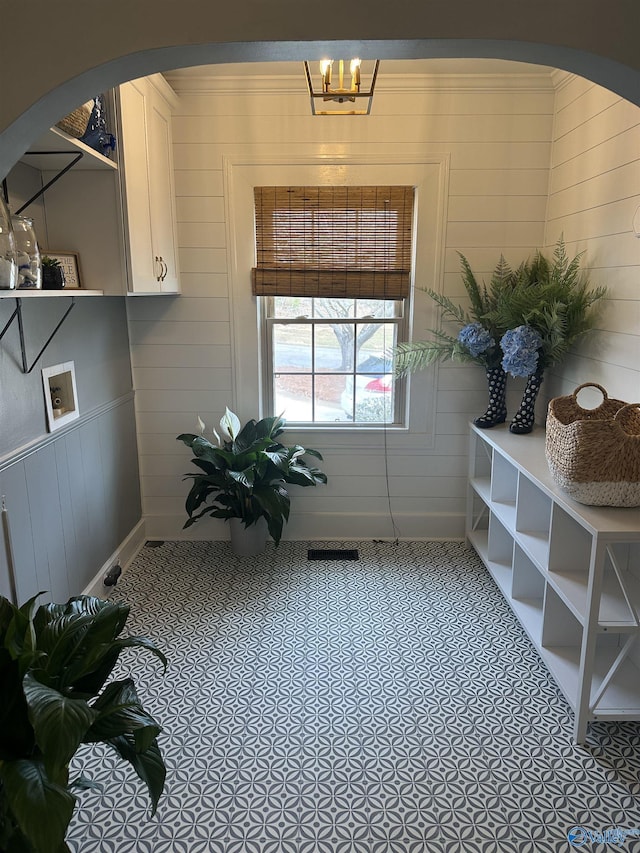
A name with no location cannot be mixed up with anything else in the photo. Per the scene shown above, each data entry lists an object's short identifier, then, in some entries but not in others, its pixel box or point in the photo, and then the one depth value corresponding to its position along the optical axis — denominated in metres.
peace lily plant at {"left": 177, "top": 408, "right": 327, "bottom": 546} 3.11
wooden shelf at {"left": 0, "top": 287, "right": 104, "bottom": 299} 1.65
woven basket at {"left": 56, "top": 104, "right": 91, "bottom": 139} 1.93
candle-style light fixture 2.11
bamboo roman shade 3.20
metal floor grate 3.41
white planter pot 3.32
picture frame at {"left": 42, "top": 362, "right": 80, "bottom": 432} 2.39
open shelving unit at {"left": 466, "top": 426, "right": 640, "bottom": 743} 1.92
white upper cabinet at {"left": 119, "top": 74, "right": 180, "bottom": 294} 2.47
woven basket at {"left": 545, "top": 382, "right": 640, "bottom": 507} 1.91
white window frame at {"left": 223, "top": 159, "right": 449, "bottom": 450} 3.16
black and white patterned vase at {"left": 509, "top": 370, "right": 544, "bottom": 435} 2.95
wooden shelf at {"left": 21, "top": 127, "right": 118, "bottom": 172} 1.95
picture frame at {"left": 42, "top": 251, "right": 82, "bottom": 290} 2.37
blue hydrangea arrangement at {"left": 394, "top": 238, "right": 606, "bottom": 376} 2.69
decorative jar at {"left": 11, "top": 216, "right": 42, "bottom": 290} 1.79
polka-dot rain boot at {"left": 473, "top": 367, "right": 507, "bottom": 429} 3.12
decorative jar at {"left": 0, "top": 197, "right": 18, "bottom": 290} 1.54
